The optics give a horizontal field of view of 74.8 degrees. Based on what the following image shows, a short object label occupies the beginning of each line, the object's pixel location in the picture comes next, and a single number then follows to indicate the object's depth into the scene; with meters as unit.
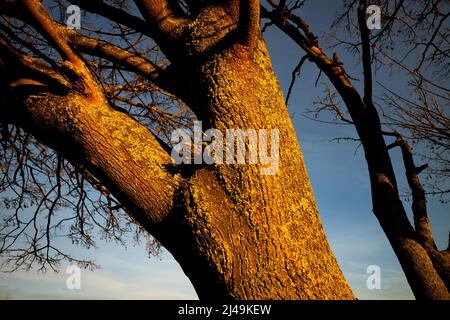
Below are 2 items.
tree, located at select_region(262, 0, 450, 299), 2.78
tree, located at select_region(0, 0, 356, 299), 1.48
